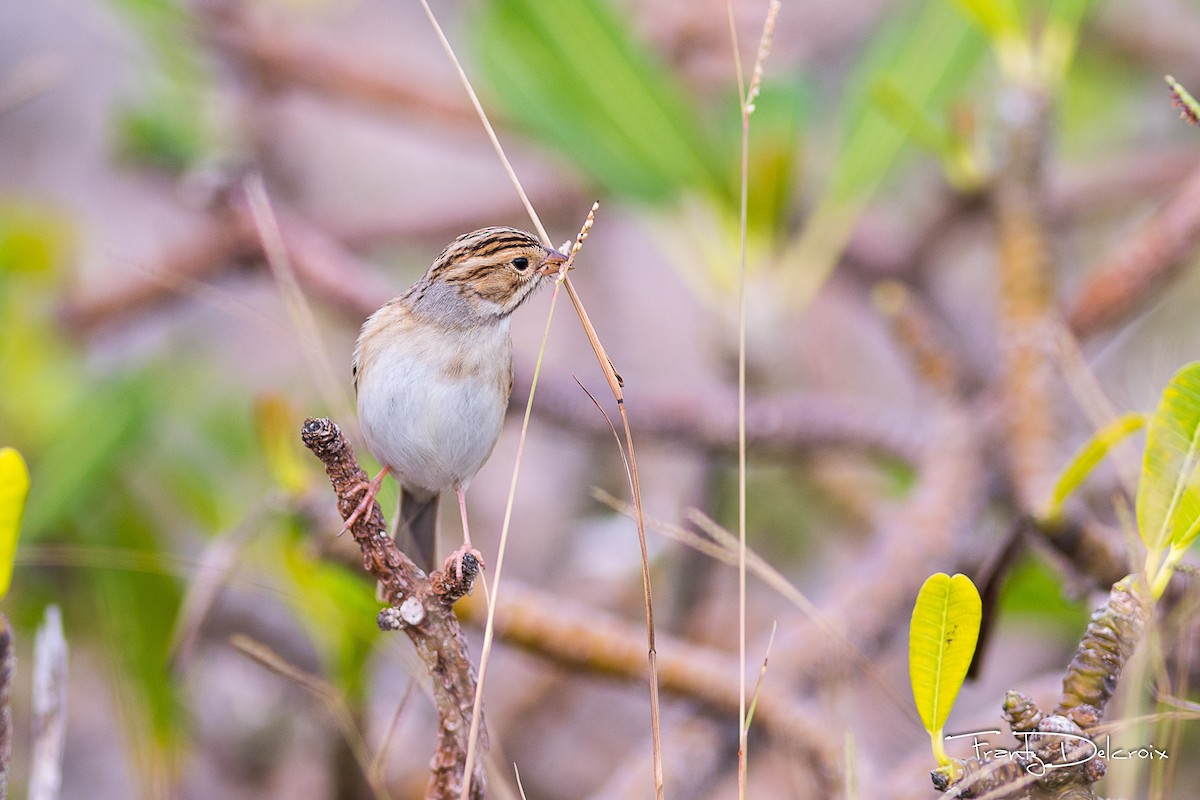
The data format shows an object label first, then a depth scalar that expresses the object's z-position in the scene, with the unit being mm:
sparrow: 3307
